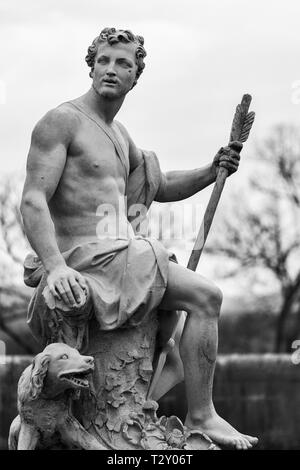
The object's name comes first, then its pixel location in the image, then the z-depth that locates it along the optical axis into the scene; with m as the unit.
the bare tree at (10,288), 32.00
